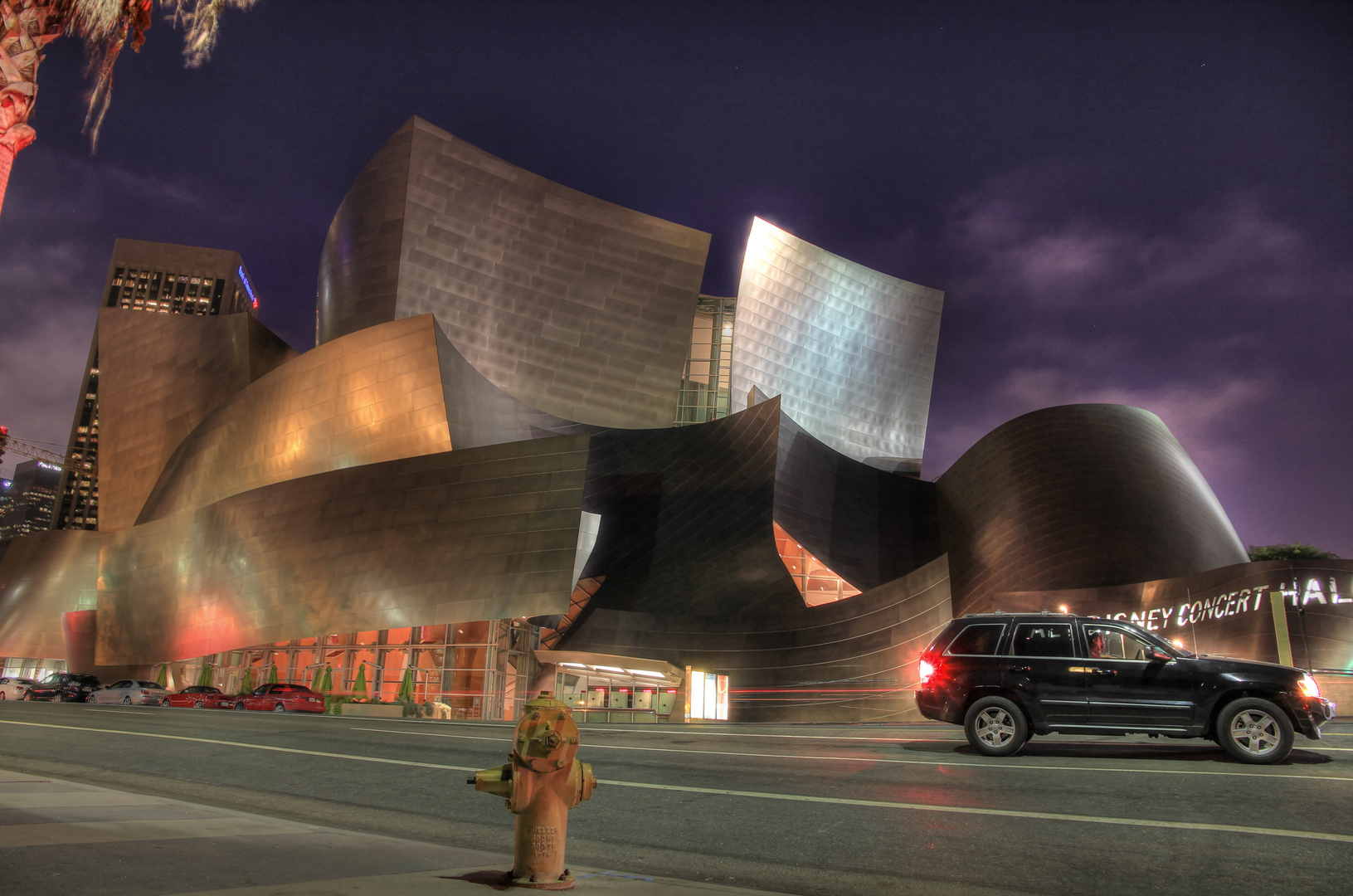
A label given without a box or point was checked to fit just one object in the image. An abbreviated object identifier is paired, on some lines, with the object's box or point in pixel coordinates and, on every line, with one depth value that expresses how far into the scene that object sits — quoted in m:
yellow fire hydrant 4.05
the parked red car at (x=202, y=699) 29.23
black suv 8.72
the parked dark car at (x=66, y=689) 31.02
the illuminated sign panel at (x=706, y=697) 30.23
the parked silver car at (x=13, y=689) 33.44
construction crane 101.53
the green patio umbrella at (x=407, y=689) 28.72
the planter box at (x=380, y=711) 26.86
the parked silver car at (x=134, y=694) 29.84
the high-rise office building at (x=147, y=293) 151.25
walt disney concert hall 28.78
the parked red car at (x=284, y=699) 27.08
